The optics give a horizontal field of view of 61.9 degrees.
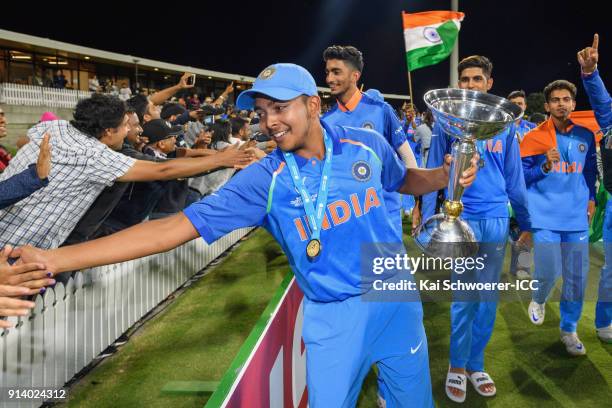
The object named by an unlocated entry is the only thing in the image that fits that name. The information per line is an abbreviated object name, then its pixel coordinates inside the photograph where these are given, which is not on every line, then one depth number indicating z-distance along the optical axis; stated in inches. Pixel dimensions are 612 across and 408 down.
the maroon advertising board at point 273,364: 77.4
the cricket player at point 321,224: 84.7
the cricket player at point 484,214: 149.1
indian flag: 340.2
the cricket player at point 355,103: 179.2
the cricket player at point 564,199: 186.2
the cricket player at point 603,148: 166.1
